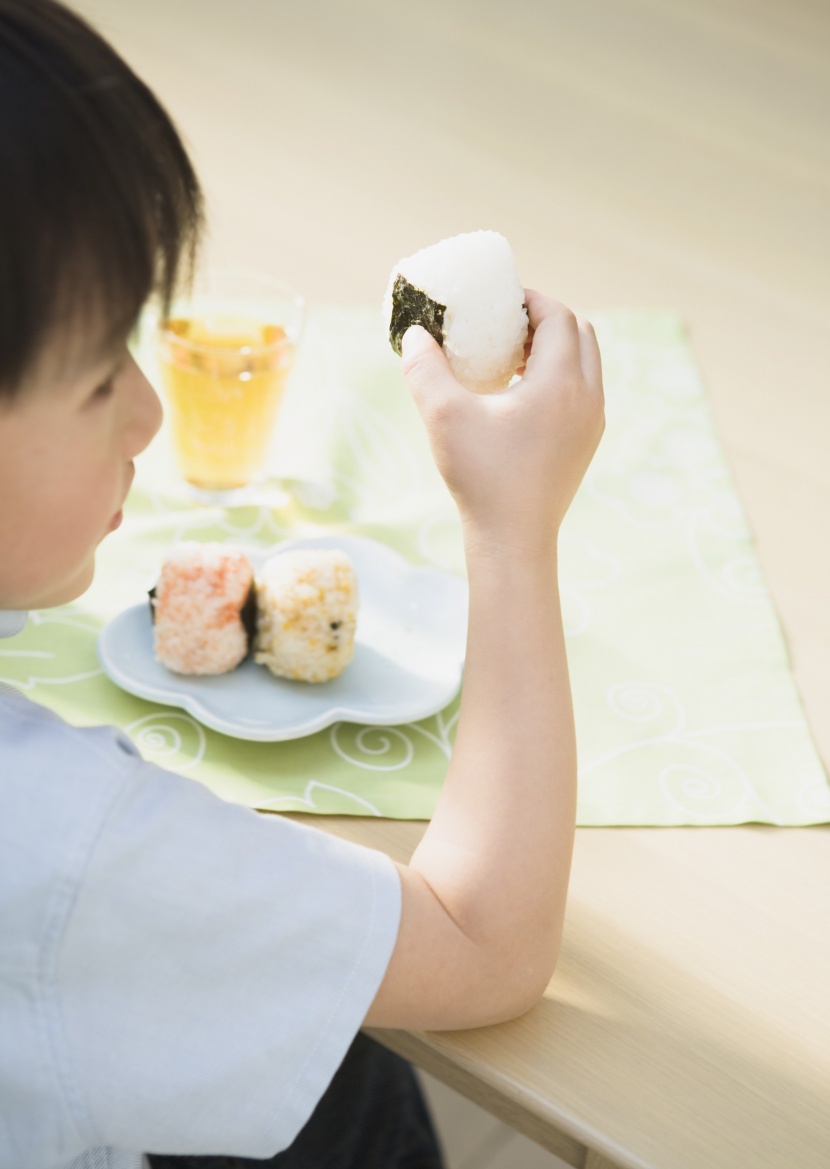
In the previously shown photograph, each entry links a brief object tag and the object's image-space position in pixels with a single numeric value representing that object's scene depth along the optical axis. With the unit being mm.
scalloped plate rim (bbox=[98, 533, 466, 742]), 714
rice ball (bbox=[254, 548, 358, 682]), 741
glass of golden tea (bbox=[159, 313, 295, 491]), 927
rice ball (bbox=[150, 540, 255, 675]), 739
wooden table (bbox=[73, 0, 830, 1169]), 571
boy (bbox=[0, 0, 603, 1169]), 495
